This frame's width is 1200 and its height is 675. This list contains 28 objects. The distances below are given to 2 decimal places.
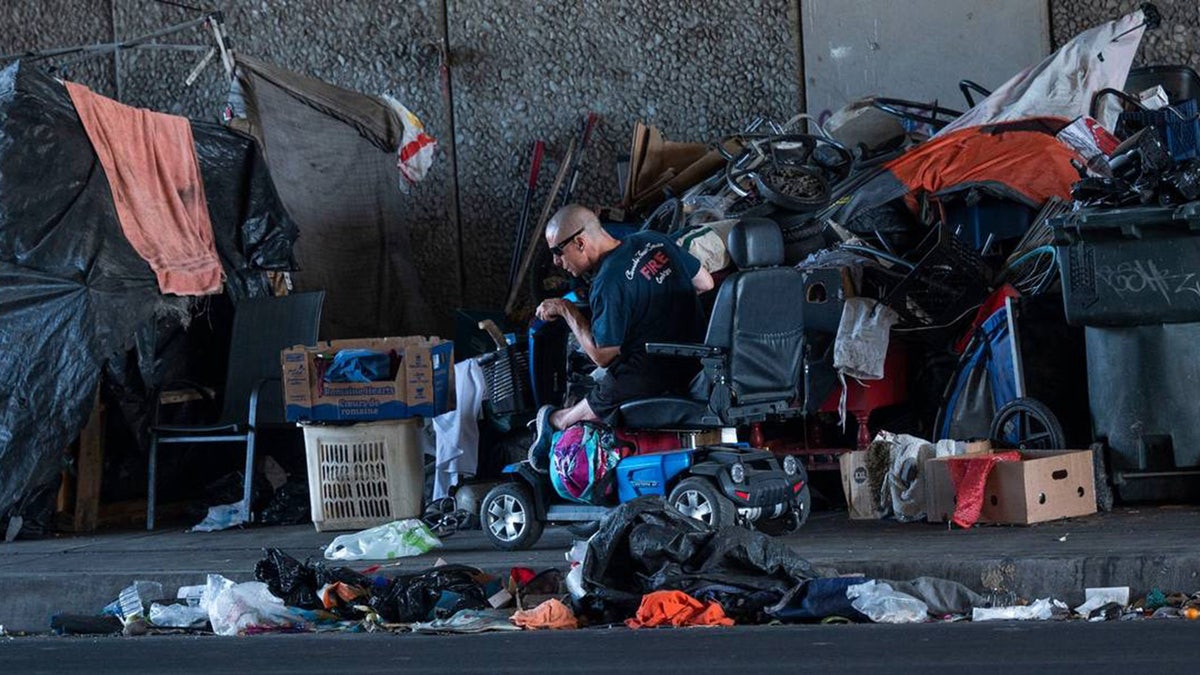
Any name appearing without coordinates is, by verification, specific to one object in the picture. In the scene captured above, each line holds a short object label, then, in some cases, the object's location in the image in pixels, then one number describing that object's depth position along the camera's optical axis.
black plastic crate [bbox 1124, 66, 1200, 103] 22.20
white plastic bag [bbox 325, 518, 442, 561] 16.23
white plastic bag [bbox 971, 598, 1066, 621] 12.38
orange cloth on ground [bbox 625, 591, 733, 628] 12.68
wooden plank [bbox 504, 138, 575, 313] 24.86
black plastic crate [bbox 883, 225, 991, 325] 18.34
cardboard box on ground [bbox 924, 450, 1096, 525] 15.46
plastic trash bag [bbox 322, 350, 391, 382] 18.52
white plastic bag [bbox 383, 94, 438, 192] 25.30
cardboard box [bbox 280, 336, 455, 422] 18.45
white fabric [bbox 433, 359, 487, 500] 19.33
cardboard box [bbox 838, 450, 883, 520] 17.36
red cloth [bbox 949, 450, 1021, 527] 15.69
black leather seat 15.07
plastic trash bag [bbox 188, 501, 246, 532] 20.00
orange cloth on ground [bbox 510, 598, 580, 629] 12.96
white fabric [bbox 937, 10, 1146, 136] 20.97
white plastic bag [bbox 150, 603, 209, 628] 14.18
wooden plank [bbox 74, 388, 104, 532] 20.41
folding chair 20.17
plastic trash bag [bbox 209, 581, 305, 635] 13.75
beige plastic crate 18.45
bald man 15.43
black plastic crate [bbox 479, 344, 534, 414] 17.92
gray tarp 23.41
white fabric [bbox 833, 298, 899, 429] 18.00
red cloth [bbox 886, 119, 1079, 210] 19.58
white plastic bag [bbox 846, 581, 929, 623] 12.27
